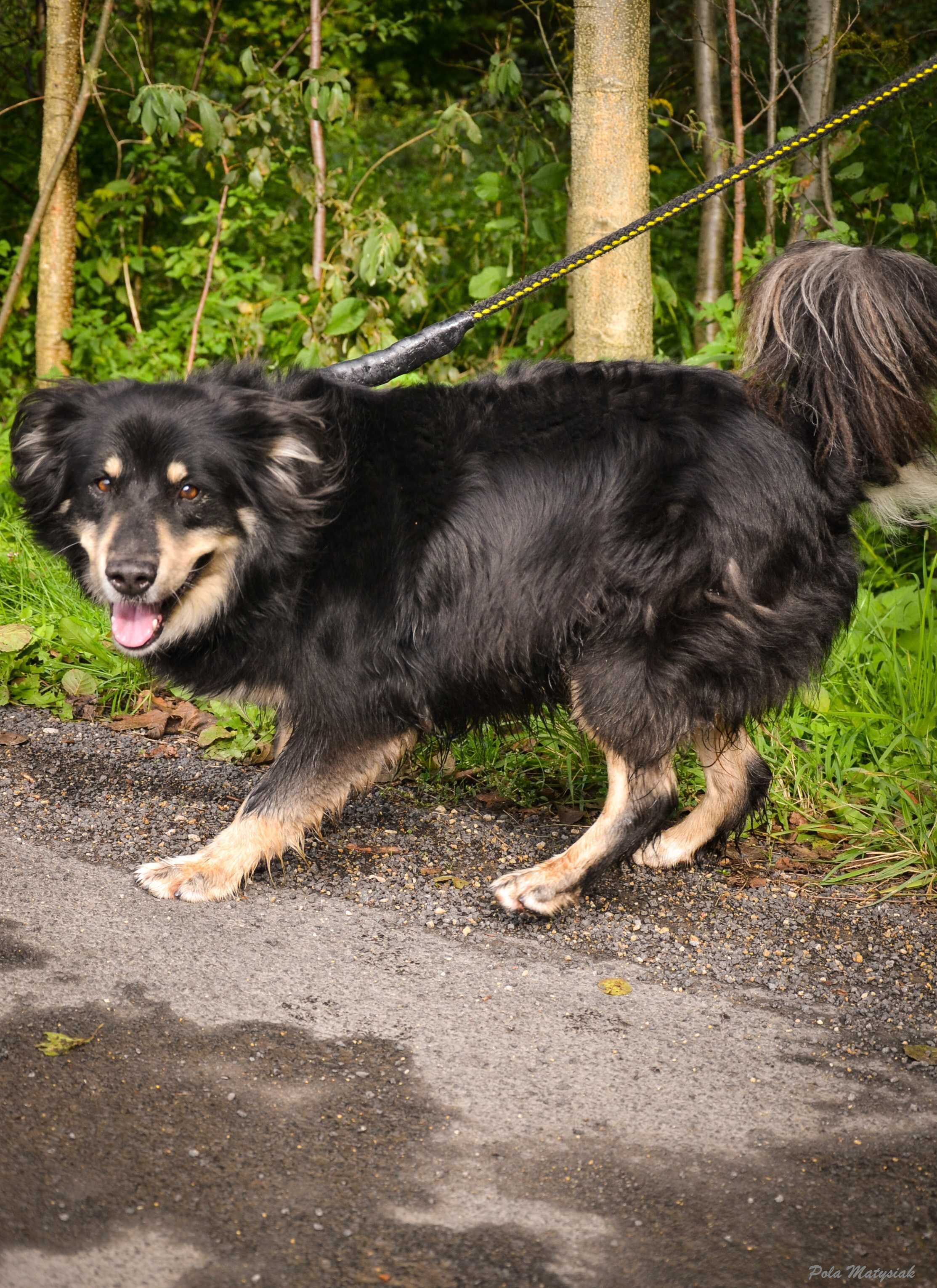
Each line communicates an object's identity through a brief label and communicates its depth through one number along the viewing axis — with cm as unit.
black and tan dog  303
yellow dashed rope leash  320
